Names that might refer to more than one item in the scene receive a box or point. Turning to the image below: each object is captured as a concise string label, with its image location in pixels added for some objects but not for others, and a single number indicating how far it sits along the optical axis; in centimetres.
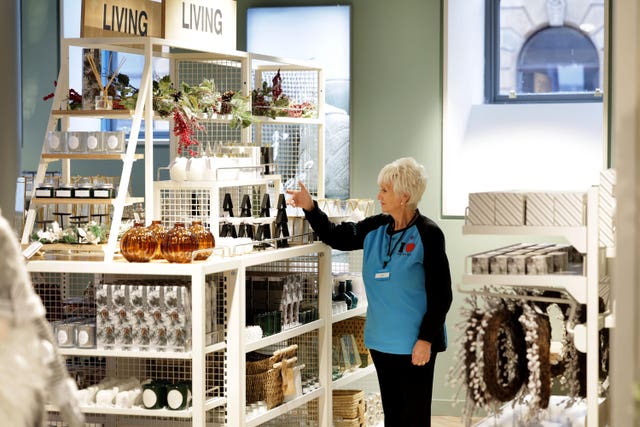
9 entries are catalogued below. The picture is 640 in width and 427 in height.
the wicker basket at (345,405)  608
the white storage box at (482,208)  419
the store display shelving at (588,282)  398
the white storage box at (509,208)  414
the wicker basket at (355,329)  638
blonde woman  509
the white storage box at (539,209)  409
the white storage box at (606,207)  405
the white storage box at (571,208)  404
